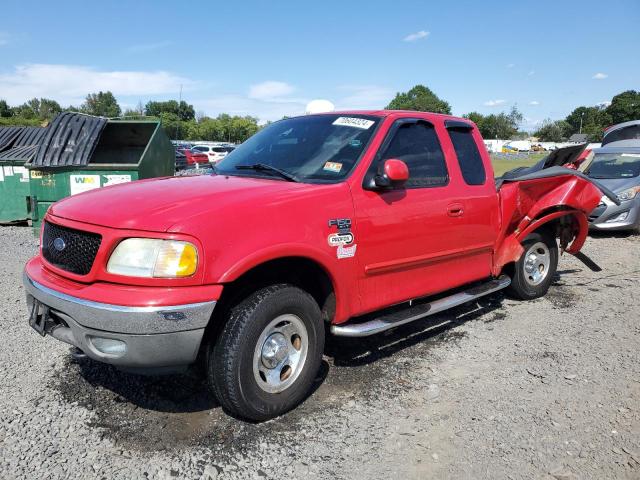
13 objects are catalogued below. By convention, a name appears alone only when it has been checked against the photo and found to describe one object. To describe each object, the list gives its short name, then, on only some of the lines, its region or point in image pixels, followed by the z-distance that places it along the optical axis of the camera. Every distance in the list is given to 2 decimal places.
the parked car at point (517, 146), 73.83
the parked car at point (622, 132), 14.48
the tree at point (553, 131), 113.88
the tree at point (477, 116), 120.54
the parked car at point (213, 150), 35.85
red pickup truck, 2.74
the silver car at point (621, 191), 9.95
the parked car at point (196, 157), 28.14
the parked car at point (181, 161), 21.48
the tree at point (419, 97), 107.94
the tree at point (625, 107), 106.71
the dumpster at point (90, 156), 8.31
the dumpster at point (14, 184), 9.97
